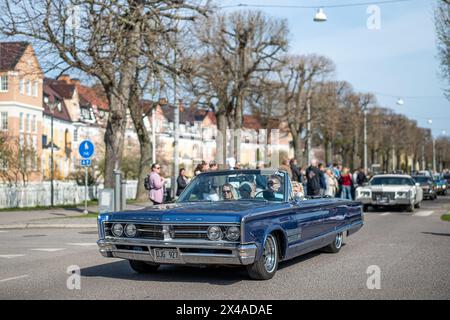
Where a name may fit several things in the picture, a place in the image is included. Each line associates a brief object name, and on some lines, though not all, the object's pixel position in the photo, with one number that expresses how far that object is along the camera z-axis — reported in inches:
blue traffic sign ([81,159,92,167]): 997.2
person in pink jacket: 806.5
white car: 1066.4
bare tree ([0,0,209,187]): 940.0
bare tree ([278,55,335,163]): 2393.1
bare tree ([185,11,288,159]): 1651.1
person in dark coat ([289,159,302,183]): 1012.8
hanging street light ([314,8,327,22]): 1259.1
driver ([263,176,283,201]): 415.2
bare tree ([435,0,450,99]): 1200.8
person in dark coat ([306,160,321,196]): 951.6
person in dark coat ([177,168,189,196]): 828.6
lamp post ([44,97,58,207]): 1366.9
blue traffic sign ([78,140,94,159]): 986.7
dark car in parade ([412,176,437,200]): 1625.2
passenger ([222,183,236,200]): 420.8
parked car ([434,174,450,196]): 2048.5
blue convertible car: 349.1
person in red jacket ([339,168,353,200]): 1127.0
